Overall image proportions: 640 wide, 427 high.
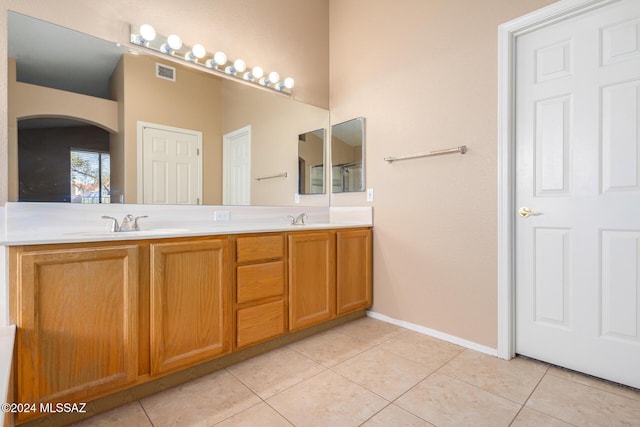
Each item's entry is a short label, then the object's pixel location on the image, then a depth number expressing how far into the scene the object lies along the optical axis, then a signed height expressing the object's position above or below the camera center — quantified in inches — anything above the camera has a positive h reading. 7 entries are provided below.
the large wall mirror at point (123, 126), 62.3 +21.0
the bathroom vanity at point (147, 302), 47.1 -17.8
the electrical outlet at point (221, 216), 88.6 -1.6
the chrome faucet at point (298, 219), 104.3 -2.9
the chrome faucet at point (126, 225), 68.9 -3.2
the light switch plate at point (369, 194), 104.4 +5.4
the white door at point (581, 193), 61.7 +3.8
